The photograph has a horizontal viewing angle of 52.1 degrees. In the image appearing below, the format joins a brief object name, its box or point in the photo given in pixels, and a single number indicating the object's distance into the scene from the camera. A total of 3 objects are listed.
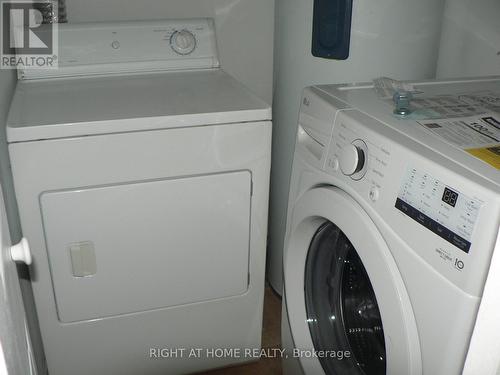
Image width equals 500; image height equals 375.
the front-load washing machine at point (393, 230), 0.74
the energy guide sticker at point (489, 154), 0.81
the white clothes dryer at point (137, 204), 1.25
